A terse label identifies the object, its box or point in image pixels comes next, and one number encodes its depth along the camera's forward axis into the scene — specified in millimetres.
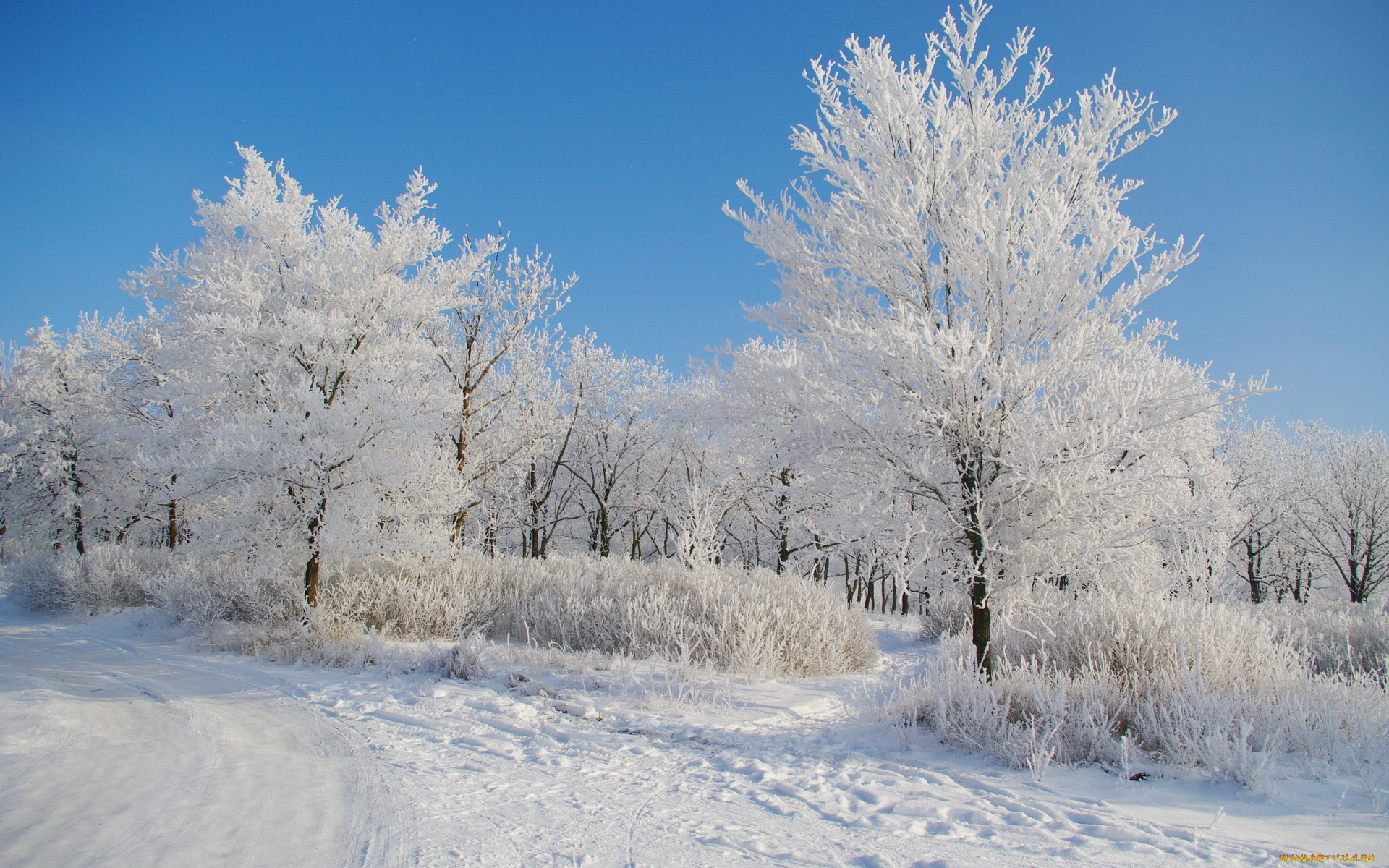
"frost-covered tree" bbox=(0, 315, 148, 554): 19719
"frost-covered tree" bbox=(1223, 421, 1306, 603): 22453
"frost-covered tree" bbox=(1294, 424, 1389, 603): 21516
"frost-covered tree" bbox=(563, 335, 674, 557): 23625
